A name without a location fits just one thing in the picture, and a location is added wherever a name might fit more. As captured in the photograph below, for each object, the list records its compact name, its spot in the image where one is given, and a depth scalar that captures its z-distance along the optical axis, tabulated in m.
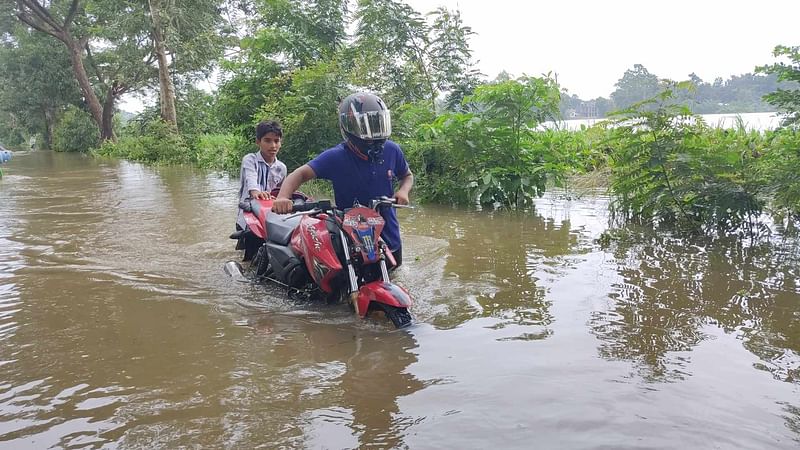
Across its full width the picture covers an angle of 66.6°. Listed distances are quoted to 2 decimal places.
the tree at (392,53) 12.64
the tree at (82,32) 31.34
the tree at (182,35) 24.52
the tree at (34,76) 38.53
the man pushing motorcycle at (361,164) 4.49
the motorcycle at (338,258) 4.40
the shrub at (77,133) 40.53
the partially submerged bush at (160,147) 23.92
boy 6.35
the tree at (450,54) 12.34
